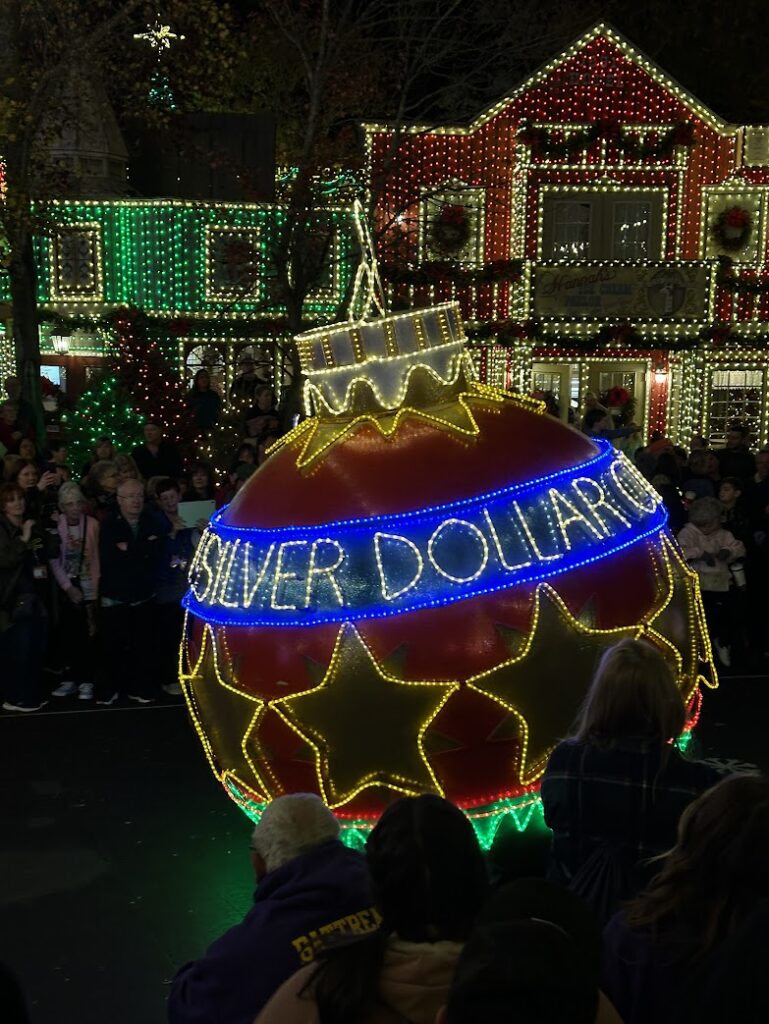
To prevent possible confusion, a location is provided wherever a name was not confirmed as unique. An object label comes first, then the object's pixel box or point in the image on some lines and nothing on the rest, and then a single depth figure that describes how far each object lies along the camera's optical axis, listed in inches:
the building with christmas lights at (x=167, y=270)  904.3
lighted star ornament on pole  727.1
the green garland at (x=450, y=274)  902.4
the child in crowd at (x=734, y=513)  440.5
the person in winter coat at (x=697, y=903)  115.5
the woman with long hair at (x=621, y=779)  162.2
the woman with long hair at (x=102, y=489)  395.9
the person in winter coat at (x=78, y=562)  386.0
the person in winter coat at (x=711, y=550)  415.5
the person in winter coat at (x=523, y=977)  83.4
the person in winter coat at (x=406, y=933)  104.9
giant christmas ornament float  228.8
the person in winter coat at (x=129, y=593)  377.4
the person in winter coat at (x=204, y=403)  666.8
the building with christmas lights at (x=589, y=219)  911.0
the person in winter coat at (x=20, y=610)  369.1
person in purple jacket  132.6
